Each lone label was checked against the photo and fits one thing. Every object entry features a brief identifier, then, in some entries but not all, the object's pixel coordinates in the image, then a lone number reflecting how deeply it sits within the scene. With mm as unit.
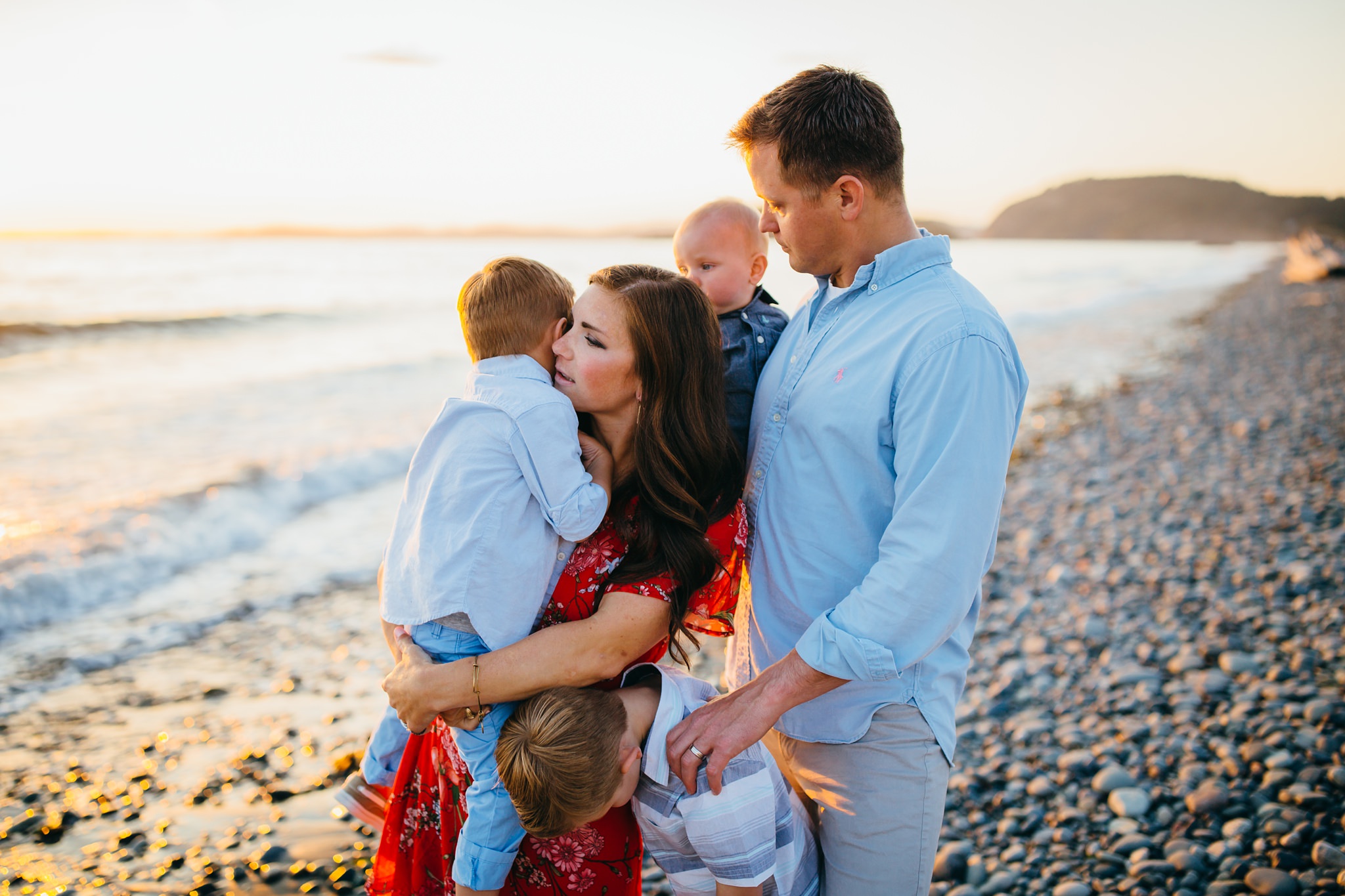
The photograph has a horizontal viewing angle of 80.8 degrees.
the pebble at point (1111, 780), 3439
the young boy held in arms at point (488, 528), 1884
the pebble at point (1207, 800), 3223
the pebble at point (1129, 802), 3285
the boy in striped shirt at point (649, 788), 1762
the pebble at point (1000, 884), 2992
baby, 2416
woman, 1862
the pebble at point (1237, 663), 4188
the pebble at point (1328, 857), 2828
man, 1664
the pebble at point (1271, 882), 2770
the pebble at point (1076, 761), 3612
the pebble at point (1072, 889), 2908
